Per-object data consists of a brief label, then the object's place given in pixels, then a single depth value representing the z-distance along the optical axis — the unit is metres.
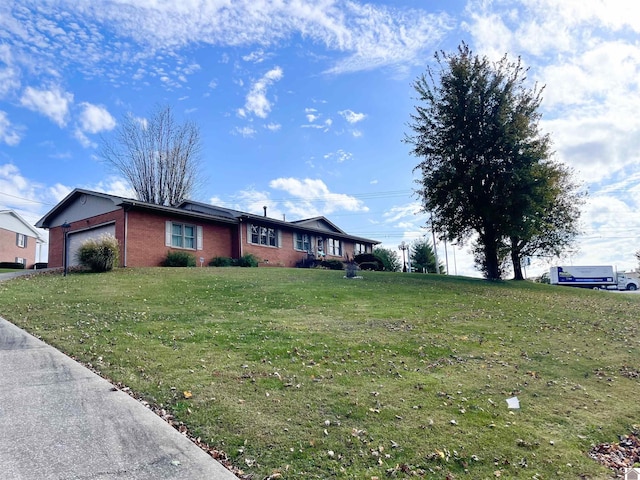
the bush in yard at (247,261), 25.91
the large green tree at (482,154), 21.61
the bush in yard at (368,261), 34.61
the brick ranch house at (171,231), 22.00
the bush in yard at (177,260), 22.89
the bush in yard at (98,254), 18.22
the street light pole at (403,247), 42.80
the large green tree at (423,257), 44.94
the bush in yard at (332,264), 31.80
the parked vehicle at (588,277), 51.41
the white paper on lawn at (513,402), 5.70
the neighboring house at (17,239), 43.84
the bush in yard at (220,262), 25.11
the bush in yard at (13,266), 31.72
